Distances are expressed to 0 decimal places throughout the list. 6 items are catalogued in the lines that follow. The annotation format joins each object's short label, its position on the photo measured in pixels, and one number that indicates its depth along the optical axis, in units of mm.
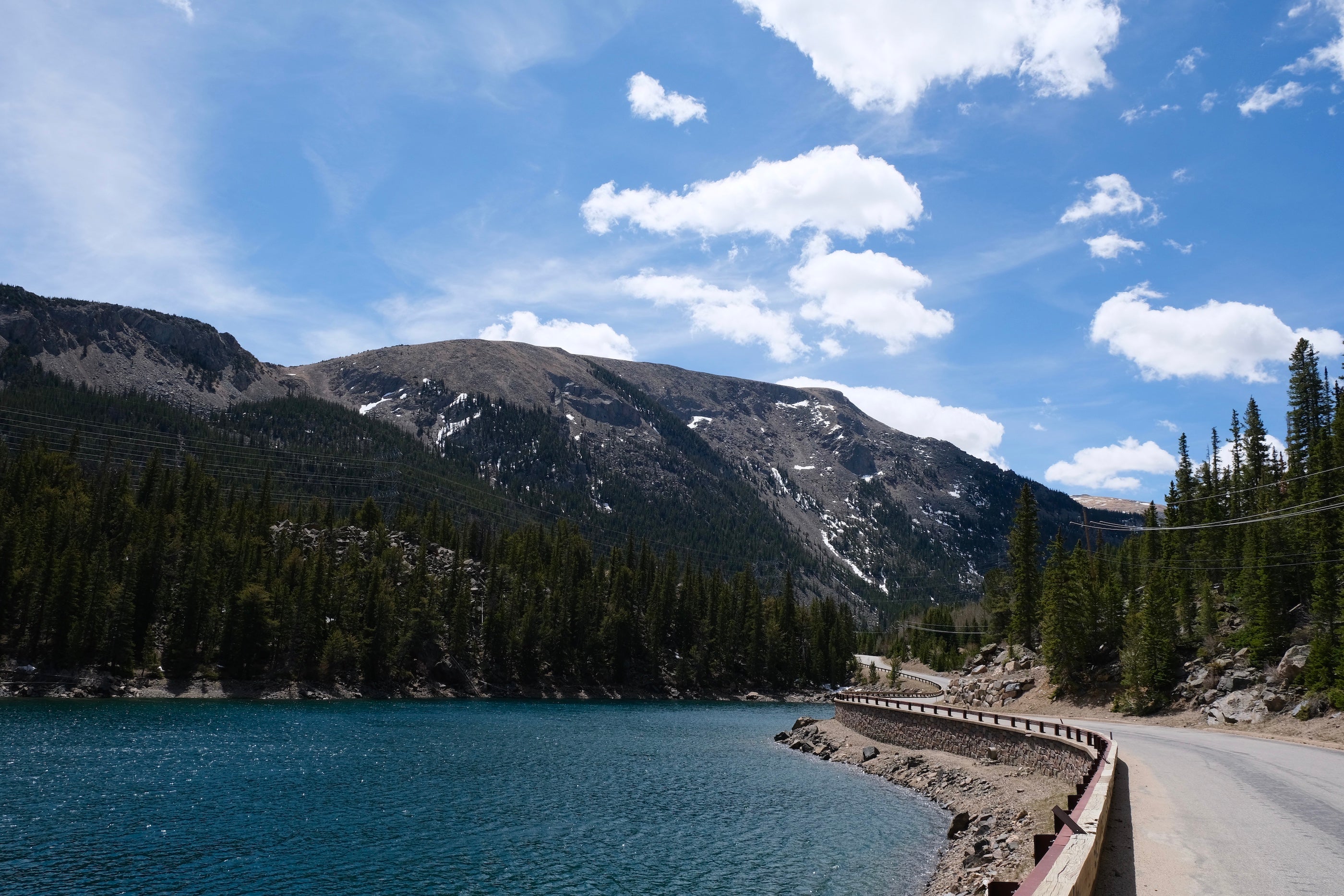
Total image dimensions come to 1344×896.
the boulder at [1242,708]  52594
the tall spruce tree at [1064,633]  74438
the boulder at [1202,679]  60188
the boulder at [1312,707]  47625
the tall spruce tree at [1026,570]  96500
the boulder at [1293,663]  52469
